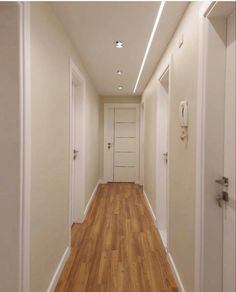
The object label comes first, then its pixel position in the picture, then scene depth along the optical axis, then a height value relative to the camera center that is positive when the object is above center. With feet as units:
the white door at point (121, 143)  19.85 -0.02
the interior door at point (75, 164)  10.69 -1.10
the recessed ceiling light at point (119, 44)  8.18 +3.82
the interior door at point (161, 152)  10.12 -0.43
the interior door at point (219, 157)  4.08 -0.26
